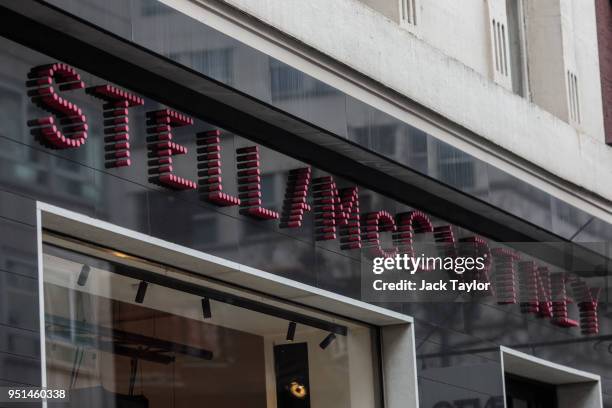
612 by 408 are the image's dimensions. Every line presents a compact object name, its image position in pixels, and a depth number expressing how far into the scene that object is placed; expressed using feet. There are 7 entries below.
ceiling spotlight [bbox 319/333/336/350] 53.36
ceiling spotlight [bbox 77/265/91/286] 42.47
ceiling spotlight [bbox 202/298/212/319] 48.21
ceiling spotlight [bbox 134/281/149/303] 45.21
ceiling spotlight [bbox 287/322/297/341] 51.88
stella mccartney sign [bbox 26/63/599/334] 40.93
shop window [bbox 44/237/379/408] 41.70
